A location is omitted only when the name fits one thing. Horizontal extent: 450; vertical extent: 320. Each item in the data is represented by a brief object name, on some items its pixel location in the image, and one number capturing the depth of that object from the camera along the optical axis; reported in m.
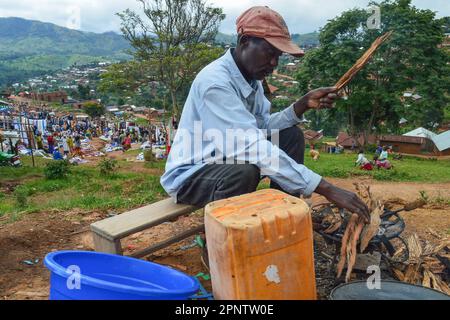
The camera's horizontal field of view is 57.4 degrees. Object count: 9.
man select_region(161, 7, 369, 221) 2.27
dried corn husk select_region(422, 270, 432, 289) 2.48
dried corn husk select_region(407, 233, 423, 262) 2.70
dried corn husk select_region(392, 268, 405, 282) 2.60
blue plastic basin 1.63
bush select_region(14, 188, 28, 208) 6.45
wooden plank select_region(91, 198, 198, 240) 2.48
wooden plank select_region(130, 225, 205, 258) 2.79
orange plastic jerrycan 1.77
